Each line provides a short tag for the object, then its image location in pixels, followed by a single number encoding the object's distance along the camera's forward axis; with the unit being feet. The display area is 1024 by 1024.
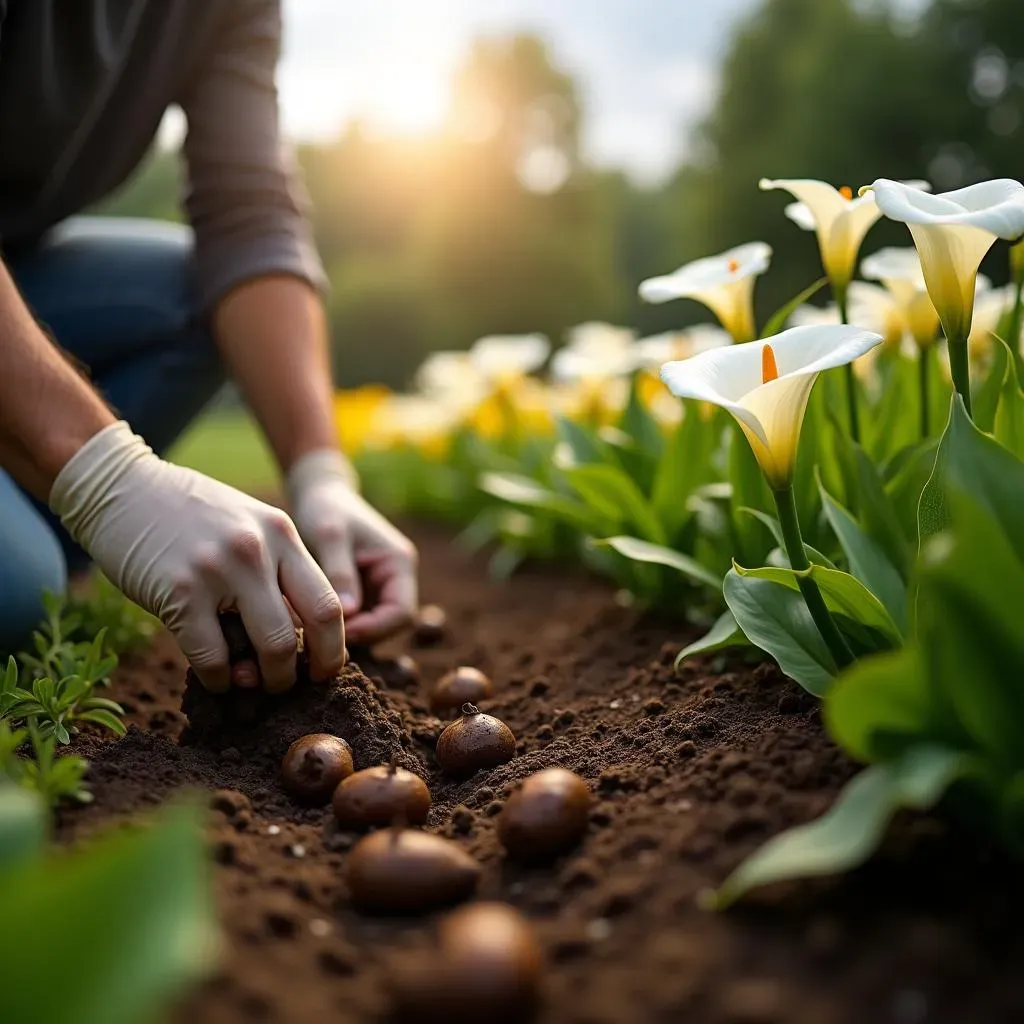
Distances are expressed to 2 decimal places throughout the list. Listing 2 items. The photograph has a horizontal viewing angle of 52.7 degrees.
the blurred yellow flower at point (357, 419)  20.68
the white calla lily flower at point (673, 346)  9.02
